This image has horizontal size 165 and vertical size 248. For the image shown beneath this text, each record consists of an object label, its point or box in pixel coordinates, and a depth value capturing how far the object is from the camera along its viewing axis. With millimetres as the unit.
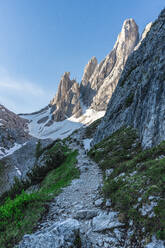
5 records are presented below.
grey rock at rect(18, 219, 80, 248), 3521
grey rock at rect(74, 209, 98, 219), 5707
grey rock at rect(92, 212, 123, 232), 4676
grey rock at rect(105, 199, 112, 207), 6209
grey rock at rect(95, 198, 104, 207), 6721
